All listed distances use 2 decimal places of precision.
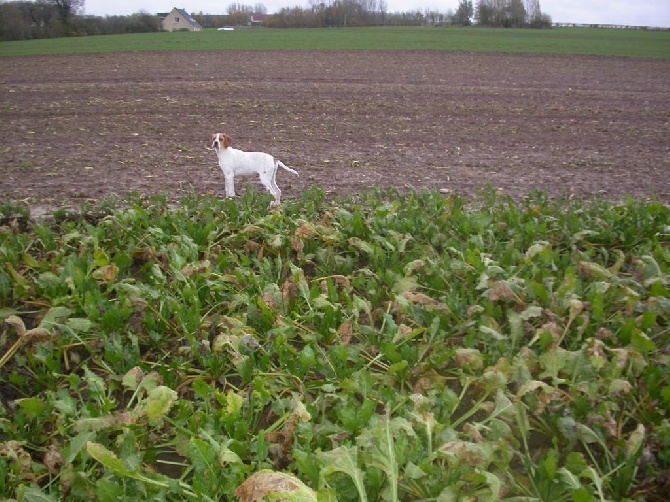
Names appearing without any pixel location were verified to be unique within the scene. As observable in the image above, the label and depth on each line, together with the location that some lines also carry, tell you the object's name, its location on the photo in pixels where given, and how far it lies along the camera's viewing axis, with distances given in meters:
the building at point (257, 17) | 88.61
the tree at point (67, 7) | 61.29
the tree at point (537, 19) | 70.38
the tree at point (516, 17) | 69.62
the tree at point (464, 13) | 74.38
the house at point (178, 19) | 91.57
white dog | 6.61
